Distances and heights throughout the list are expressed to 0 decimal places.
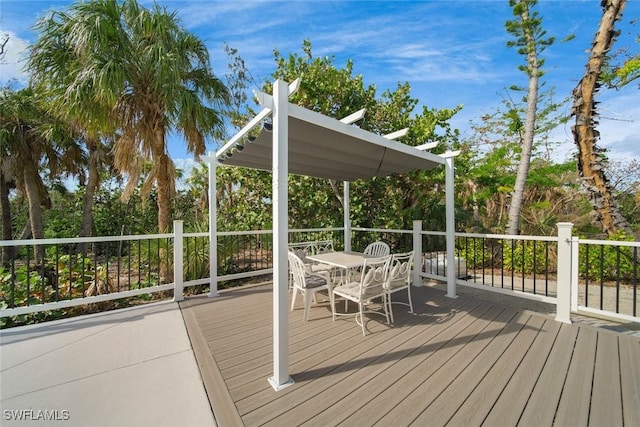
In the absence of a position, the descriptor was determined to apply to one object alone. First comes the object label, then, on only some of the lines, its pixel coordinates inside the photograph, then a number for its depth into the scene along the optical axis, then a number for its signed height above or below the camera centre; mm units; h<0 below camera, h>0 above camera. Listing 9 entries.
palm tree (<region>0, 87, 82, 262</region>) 6988 +1940
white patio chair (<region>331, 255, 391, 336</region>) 2934 -919
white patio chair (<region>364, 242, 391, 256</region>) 4828 -743
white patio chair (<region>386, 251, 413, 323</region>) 3172 -797
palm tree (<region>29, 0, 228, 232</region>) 4102 +2259
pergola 2098 +794
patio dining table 3490 -727
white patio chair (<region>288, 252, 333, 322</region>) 3170 -915
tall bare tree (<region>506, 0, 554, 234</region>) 5709 +3574
